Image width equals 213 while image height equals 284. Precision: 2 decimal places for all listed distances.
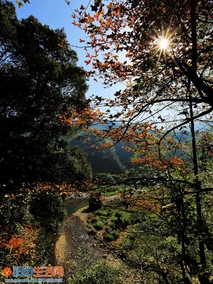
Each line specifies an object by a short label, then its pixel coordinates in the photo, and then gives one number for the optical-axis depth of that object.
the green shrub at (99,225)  17.82
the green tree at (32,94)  8.73
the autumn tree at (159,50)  2.47
